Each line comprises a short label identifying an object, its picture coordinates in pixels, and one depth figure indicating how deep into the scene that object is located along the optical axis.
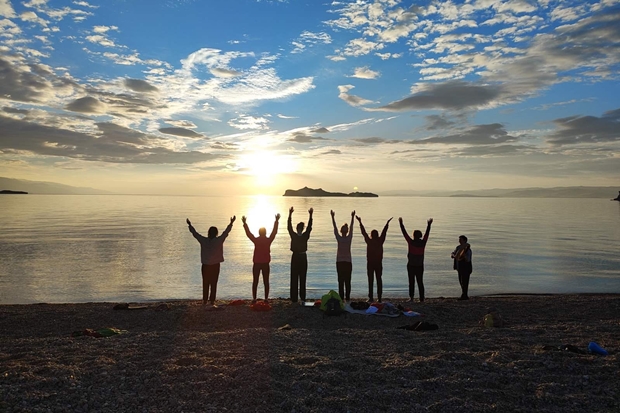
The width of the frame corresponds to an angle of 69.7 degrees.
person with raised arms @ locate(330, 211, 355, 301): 12.81
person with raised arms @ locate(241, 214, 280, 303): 12.59
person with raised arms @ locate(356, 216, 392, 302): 13.17
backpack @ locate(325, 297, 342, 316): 11.41
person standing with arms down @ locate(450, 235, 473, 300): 14.09
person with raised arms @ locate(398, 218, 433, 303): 13.23
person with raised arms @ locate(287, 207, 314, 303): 12.46
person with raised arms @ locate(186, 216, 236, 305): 12.38
